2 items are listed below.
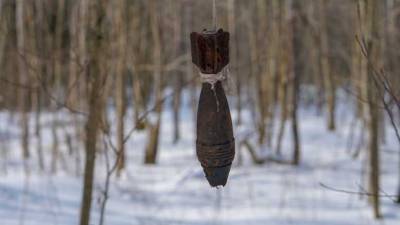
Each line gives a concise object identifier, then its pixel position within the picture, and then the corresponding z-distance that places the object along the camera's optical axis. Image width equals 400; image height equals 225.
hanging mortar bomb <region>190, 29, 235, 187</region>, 1.59
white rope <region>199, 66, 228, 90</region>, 1.62
